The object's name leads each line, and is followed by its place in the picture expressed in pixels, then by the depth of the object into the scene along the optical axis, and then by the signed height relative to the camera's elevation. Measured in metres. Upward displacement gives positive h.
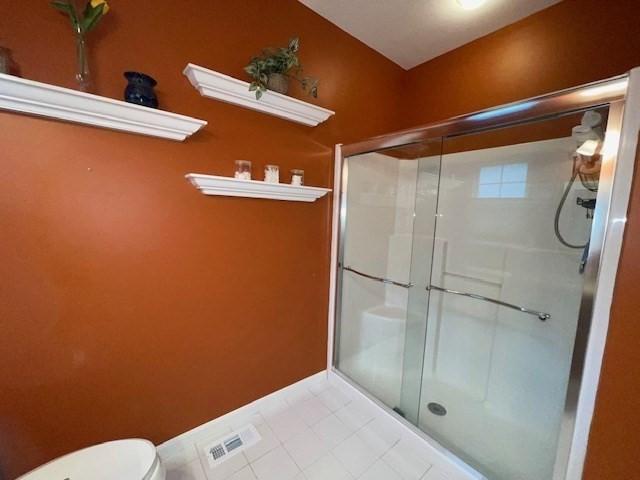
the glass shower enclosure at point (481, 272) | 1.10 -0.34
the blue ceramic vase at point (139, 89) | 0.92 +0.45
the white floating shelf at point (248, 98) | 1.05 +0.55
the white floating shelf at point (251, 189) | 1.11 +0.12
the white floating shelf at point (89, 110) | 0.74 +0.33
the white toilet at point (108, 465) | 0.75 -0.83
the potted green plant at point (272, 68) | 1.14 +0.69
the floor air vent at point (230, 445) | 1.22 -1.23
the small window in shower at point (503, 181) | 1.48 +0.26
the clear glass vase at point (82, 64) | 0.83 +0.49
